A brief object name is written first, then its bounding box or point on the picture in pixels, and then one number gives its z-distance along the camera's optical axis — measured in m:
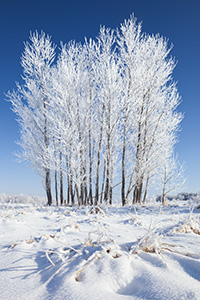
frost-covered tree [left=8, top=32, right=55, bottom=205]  11.70
